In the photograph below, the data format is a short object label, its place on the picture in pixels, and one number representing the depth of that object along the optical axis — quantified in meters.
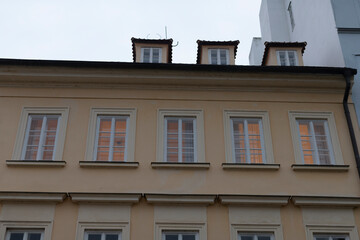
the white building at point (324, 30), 15.19
